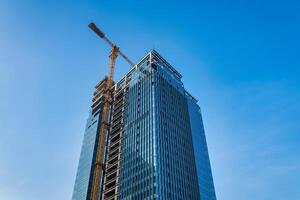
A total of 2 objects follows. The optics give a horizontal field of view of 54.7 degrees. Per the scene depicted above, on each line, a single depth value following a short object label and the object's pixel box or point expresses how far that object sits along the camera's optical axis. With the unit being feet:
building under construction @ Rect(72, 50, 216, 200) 312.71
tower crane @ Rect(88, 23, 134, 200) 281.33
